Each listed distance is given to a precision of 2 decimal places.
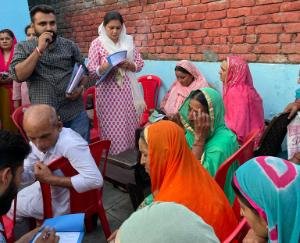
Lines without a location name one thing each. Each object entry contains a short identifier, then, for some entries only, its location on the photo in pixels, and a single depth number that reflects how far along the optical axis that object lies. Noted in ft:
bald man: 5.49
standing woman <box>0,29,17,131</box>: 11.89
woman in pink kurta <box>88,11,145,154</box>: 9.18
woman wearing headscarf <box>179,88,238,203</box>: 5.86
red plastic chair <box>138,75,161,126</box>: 12.61
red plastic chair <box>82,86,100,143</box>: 10.18
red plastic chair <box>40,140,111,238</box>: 5.67
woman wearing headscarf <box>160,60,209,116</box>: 10.39
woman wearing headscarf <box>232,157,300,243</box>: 3.34
